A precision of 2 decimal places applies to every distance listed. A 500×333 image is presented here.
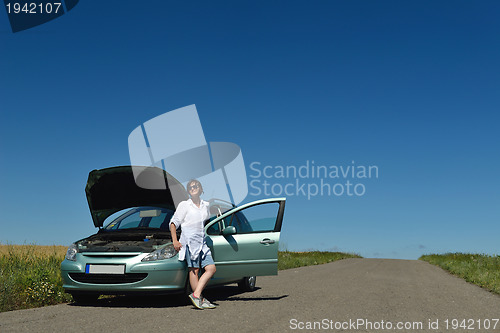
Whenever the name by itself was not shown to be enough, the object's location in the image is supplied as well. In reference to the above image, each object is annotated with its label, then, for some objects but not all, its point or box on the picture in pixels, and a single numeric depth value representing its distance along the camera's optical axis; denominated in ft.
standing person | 25.23
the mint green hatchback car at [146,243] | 25.27
